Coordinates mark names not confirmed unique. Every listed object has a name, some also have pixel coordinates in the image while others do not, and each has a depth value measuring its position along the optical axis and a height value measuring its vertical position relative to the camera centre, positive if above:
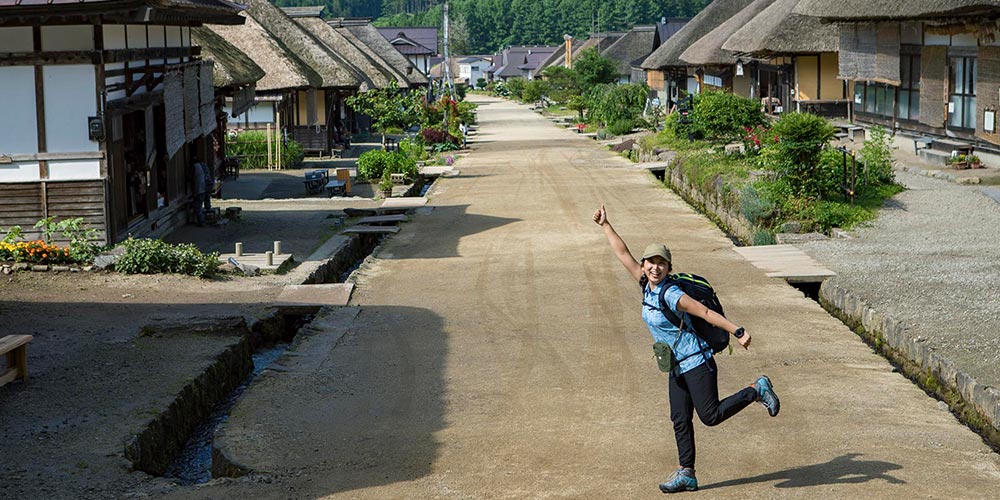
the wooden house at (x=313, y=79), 38.56 +1.11
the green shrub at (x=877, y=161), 19.86 -0.97
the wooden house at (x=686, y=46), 48.50 +2.71
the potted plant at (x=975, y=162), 21.22 -1.08
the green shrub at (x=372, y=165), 29.78 -1.28
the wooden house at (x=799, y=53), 31.23 +1.48
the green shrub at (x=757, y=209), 18.30 -1.61
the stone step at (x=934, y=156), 22.23 -1.02
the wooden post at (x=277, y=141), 33.69 -0.70
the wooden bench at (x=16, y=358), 9.28 -1.93
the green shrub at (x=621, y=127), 49.19 -0.72
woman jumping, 6.78 -1.61
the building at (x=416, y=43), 91.19 +5.77
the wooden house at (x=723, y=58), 40.31 +1.81
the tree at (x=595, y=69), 69.38 +2.48
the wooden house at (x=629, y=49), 76.75 +4.09
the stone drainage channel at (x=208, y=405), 8.43 -2.43
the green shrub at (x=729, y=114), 27.59 -0.16
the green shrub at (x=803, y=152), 18.17 -0.72
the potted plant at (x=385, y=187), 26.95 -1.69
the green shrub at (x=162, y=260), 14.90 -1.82
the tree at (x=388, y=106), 39.09 +0.30
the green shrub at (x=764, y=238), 17.62 -1.98
